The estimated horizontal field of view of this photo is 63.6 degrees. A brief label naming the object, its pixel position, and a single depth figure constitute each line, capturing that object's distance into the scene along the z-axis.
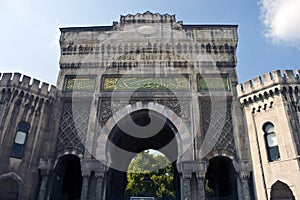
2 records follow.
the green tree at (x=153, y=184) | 31.42
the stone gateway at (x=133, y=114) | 12.36
